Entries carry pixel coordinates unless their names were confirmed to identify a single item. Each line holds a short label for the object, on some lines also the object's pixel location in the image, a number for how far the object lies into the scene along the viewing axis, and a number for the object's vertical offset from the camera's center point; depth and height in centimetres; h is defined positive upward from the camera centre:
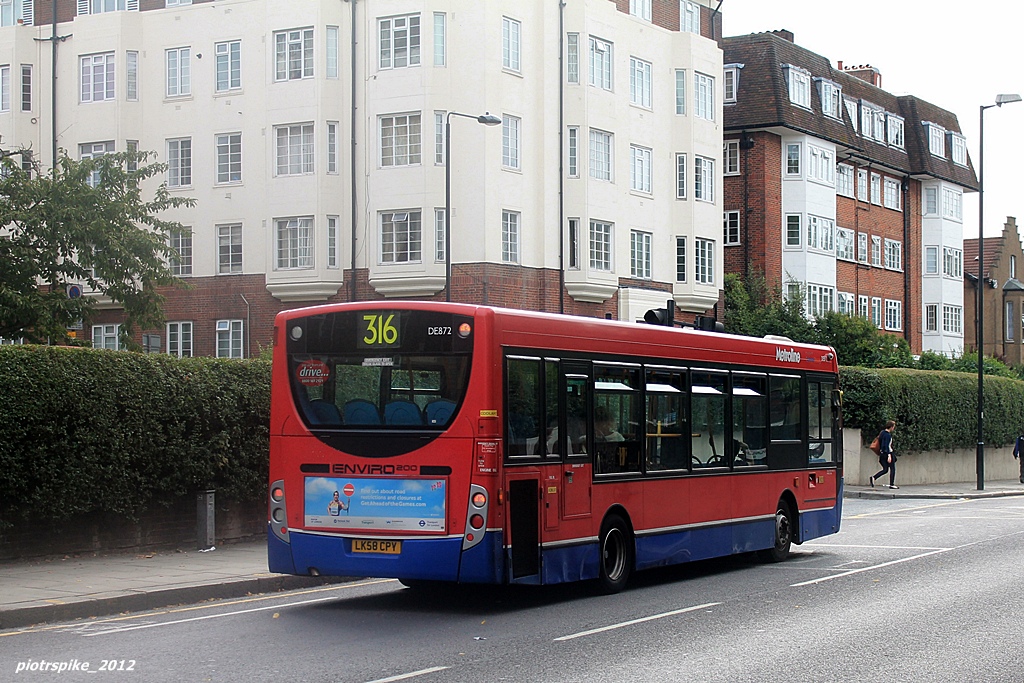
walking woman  3819 -178
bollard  1838 -176
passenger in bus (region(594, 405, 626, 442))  1398 -40
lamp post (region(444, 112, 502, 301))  3039 +479
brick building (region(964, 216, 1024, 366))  8050 +510
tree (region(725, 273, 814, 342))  5028 +267
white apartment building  3884 +748
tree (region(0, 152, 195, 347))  3031 +337
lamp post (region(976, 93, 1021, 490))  4001 +466
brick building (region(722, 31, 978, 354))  5472 +856
